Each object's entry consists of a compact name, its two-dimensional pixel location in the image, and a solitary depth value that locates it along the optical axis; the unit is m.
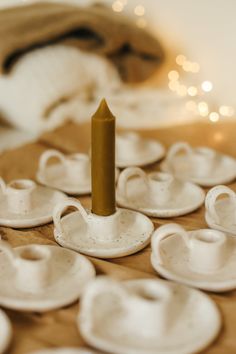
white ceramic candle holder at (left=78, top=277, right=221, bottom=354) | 0.79
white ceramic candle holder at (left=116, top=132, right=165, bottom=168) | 1.58
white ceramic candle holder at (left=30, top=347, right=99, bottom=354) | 0.75
